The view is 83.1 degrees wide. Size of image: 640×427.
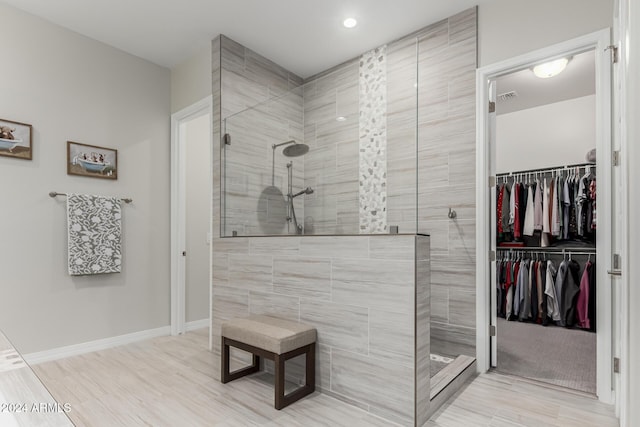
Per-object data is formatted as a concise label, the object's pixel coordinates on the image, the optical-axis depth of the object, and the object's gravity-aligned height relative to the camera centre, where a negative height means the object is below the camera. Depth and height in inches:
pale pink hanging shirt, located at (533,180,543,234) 177.9 +1.4
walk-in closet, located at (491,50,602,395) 161.0 +2.2
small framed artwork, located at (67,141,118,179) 125.3 +19.1
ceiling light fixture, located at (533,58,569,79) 127.1 +51.9
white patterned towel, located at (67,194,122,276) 123.3 -7.2
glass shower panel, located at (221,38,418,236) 90.5 +15.5
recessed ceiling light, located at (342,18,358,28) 120.8 +64.5
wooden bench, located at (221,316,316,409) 83.8 -31.9
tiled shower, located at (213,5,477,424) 93.4 +13.8
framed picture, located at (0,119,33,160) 110.5 +23.2
